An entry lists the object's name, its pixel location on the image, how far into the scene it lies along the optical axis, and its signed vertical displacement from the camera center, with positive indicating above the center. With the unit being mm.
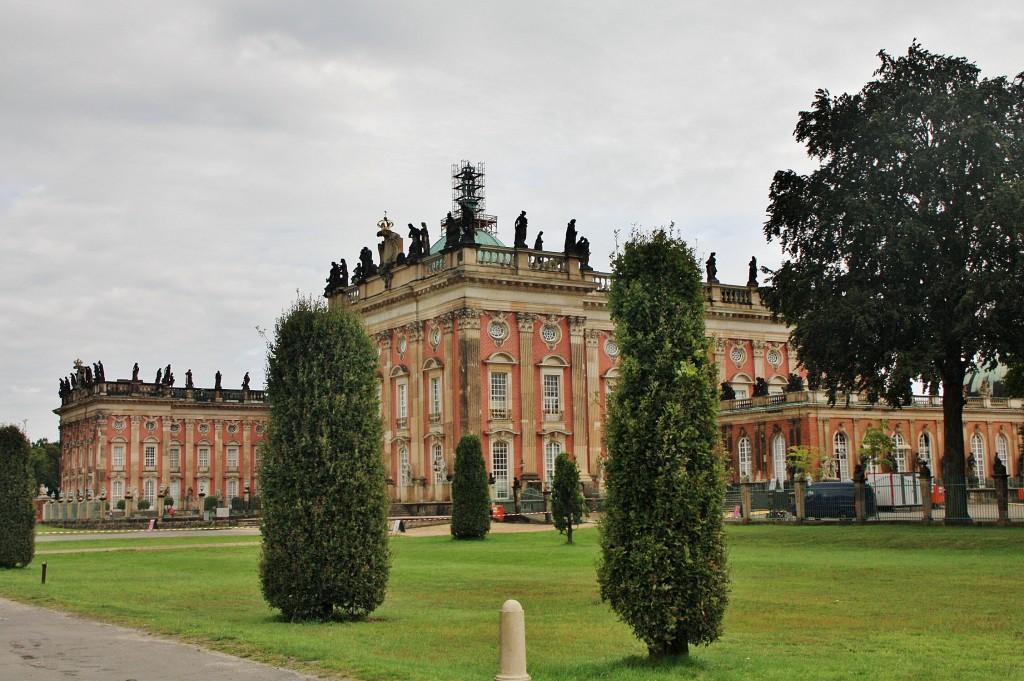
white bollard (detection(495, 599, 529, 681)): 9391 -1514
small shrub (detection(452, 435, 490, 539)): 38375 -997
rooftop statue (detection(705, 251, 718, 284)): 68562 +11439
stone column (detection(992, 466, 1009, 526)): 31984 -1369
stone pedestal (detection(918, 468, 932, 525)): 33625 -1296
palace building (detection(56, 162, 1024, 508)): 57750 +4921
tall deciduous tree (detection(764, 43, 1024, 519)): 31812 +6320
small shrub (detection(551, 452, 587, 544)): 34969 -1147
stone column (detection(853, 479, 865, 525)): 35719 -1344
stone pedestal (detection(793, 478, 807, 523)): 37875 -1427
